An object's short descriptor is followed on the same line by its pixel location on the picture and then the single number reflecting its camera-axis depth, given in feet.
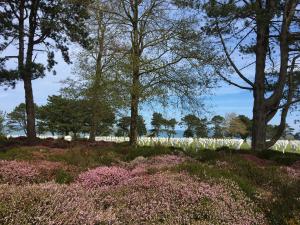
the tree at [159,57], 39.97
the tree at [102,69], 41.42
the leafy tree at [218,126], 153.56
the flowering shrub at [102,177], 16.05
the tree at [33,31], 41.95
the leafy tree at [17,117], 149.26
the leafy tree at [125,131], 131.33
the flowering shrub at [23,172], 17.06
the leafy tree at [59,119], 119.60
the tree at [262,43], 33.30
